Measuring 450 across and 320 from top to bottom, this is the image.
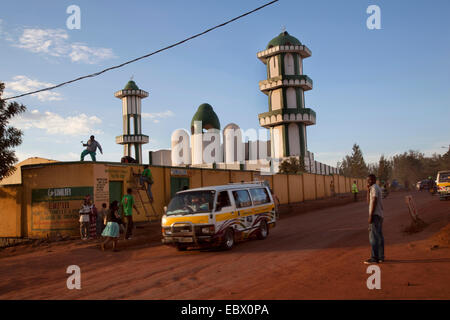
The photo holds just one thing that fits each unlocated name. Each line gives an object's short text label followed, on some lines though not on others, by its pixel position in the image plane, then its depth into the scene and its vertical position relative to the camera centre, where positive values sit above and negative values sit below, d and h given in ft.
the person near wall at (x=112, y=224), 41.63 -3.64
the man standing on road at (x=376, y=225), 27.73 -3.19
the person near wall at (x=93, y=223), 53.93 -4.38
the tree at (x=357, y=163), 284.41 +14.38
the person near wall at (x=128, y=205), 49.57 -1.86
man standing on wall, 63.00 +6.88
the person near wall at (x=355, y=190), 113.29 -2.33
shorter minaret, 172.86 +35.01
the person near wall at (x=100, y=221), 55.06 -4.26
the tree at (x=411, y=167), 357.41 +12.07
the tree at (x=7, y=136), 58.85 +9.09
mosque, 172.04 +27.72
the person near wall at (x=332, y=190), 164.94 -3.06
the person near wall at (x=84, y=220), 52.90 -3.80
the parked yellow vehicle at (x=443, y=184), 80.18 -1.08
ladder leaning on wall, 67.02 +0.22
